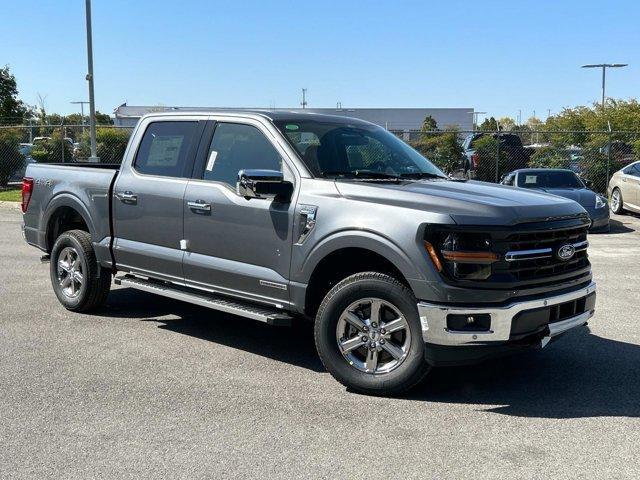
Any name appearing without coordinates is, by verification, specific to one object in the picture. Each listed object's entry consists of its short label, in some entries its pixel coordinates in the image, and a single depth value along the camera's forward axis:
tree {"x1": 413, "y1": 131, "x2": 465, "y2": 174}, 22.66
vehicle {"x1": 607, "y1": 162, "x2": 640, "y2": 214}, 17.38
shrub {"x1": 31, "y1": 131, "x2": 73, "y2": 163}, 23.70
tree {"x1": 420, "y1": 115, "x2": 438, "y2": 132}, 54.47
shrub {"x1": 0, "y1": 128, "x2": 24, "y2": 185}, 22.84
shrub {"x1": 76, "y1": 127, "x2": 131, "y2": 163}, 24.16
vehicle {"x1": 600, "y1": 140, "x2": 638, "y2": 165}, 21.98
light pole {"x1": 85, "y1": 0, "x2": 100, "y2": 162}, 19.77
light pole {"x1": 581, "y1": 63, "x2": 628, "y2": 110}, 43.72
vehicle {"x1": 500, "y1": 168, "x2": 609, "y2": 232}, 15.38
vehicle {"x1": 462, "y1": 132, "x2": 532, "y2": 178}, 22.45
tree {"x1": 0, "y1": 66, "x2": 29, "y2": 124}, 50.91
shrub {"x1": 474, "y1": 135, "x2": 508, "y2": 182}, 22.38
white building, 68.19
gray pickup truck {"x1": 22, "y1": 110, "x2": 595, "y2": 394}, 4.66
